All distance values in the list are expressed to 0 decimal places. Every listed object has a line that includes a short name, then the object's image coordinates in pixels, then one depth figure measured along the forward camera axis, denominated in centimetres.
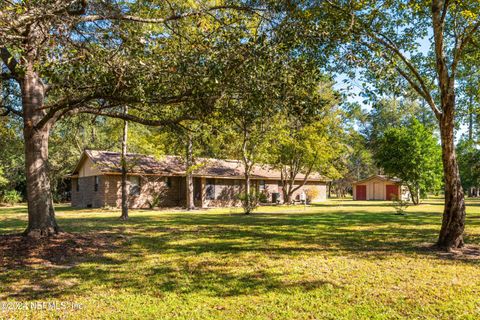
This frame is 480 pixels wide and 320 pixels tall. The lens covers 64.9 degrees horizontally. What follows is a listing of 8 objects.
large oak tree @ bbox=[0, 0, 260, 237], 700
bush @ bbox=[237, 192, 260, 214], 2233
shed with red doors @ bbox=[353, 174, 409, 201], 4856
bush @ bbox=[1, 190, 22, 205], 3655
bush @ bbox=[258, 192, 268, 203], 3463
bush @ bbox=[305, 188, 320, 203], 4132
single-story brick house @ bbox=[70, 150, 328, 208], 2788
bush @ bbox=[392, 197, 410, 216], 2221
